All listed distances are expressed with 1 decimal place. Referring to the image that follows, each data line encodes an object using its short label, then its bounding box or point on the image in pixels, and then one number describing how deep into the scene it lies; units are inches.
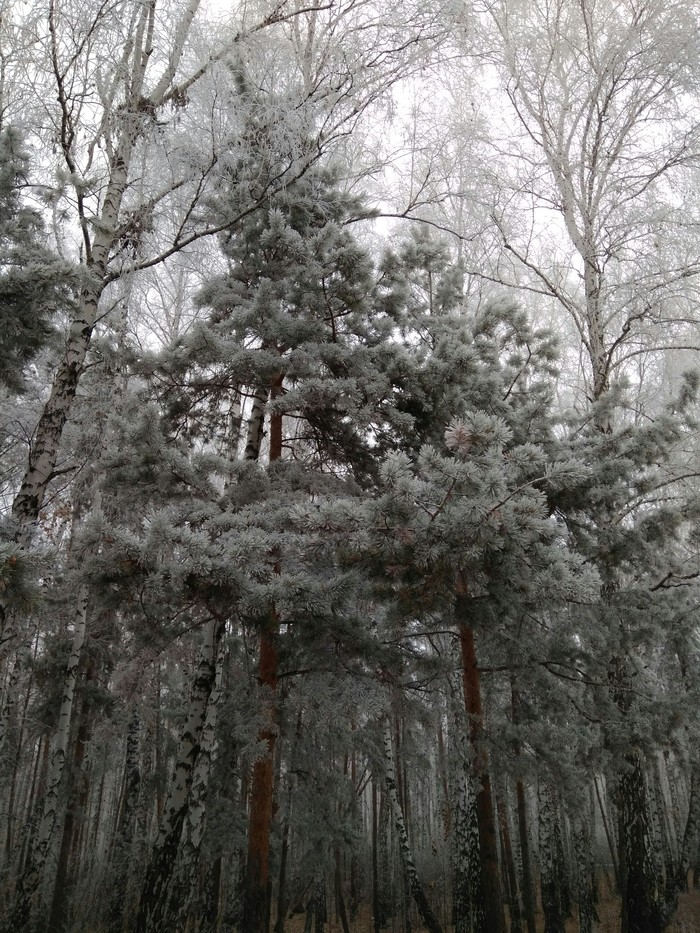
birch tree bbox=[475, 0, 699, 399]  316.3
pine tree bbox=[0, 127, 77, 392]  188.2
